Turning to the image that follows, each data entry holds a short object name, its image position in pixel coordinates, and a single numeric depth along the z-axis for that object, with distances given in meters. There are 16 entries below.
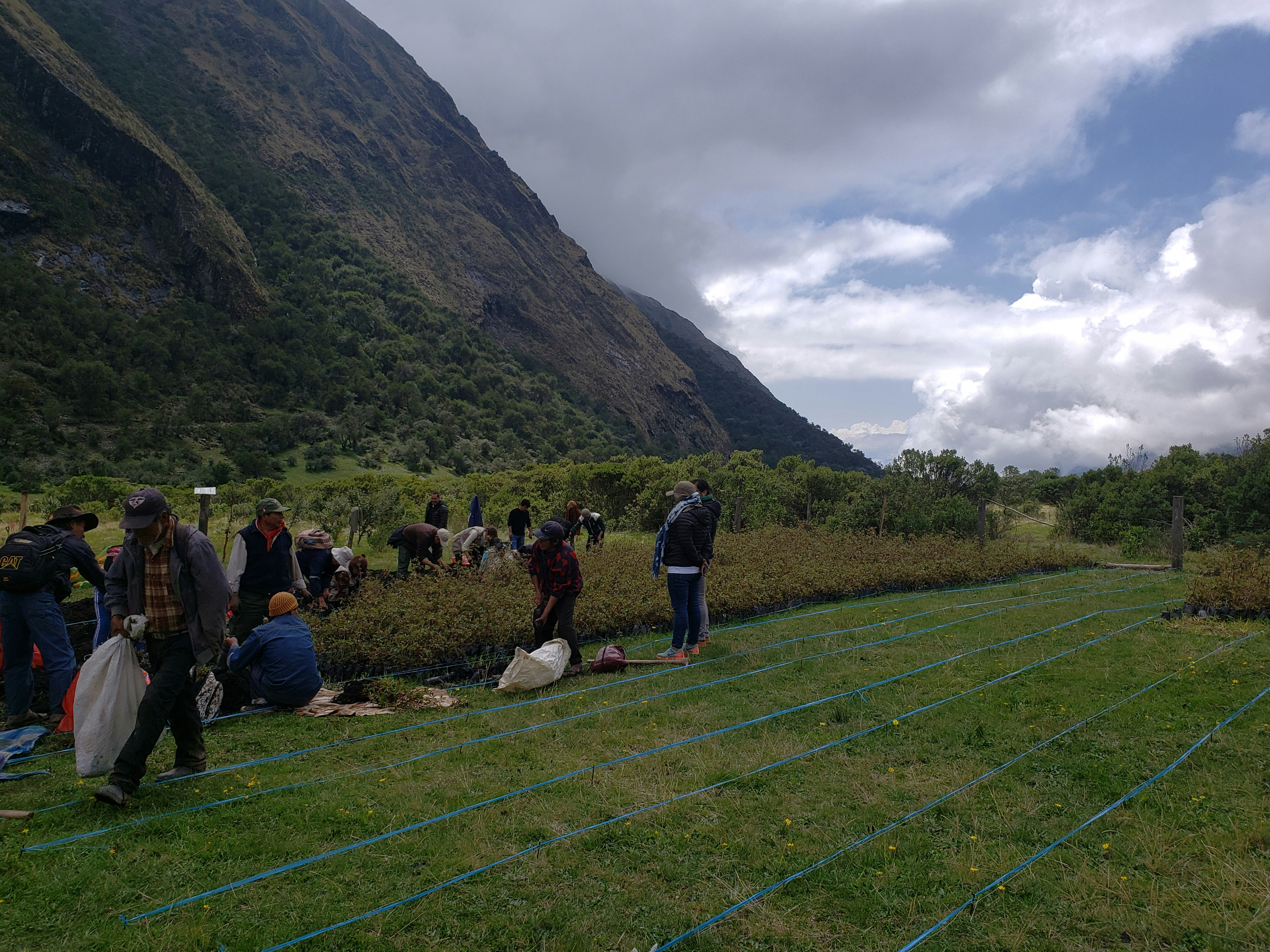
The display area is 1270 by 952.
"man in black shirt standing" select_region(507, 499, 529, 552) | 13.31
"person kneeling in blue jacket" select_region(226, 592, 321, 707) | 5.91
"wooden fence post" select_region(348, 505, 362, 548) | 18.22
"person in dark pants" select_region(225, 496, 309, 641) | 6.21
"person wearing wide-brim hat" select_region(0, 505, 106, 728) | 5.60
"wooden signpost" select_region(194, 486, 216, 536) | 12.16
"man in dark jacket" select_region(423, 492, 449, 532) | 13.11
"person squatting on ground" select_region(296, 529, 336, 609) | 8.53
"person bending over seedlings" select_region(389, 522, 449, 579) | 10.69
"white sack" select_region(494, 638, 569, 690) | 6.55
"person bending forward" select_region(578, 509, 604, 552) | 13.56
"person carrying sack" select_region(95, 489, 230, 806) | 4.11
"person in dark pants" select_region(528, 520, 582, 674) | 6.98
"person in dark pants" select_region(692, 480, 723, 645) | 7.47
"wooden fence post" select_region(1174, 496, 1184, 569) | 14.07
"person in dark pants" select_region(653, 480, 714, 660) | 7.23
